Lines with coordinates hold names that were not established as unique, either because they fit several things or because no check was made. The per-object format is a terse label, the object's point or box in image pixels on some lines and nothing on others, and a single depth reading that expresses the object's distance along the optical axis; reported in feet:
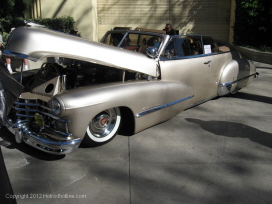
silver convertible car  11.53
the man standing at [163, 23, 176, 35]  27.76
